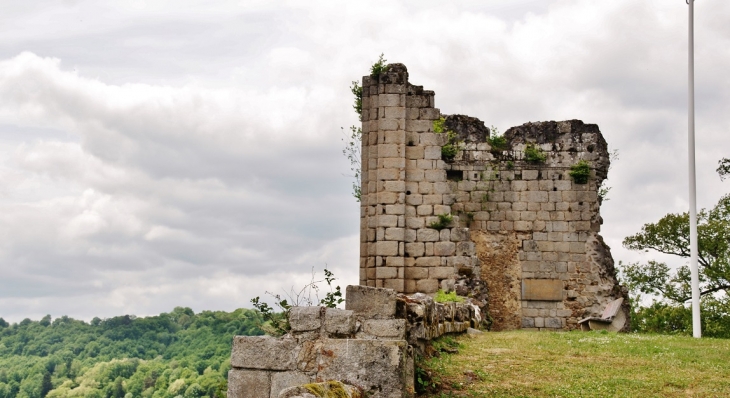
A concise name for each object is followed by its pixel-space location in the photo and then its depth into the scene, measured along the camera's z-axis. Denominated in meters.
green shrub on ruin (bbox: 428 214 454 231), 19.97
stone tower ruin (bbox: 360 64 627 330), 19.92
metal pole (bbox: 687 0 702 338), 18.28
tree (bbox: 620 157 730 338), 24.91
